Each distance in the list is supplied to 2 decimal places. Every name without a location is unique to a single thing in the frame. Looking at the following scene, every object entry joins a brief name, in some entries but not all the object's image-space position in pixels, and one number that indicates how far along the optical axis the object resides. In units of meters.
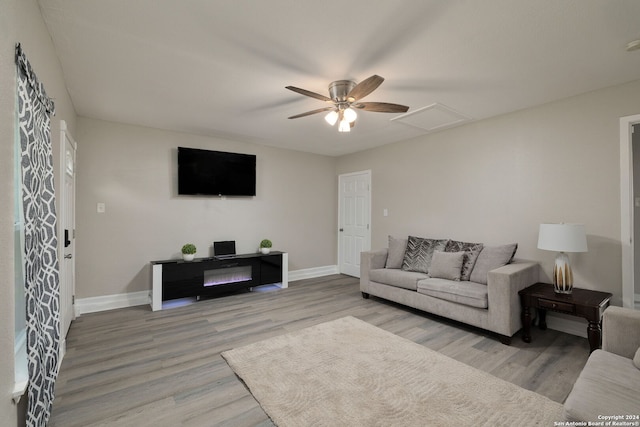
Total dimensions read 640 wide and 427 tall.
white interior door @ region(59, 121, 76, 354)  2.52
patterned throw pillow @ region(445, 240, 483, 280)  3.43
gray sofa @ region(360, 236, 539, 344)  2.76
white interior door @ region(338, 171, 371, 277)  5.38
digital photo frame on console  4.46
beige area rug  1.73
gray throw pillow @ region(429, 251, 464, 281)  3.41
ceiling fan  2.47
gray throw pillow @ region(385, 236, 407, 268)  4.18
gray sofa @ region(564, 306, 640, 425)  1.24
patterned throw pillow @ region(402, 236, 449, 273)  3.89
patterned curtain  1.37
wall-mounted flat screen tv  4.23
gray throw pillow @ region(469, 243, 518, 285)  3.21
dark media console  3.77
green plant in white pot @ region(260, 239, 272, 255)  4.78
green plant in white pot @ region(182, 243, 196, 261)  4.03
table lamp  2.62
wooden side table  2.41
